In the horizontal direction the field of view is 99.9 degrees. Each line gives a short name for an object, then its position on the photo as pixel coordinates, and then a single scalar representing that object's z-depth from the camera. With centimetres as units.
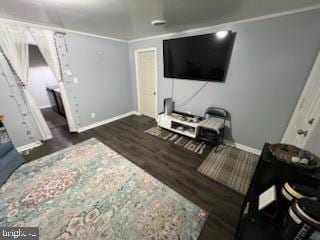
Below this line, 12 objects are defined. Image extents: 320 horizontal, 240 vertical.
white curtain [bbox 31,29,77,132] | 256
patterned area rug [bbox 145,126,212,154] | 284
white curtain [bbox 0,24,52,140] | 224
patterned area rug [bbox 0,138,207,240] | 144
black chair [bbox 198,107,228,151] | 277
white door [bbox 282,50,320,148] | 163
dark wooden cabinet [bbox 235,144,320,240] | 76
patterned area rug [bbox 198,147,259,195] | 203
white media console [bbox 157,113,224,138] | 278
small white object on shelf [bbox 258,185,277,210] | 80
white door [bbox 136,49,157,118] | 383
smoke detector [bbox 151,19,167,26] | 224
